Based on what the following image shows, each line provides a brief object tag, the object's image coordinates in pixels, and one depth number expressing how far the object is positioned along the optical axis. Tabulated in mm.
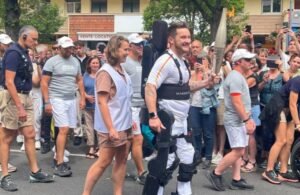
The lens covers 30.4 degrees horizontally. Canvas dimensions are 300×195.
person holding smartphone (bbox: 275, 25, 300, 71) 8453
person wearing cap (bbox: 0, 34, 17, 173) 8281
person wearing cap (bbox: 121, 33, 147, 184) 6941
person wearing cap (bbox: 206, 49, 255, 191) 6586
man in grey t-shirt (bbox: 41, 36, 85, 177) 7355
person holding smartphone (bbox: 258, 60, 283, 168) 7965
